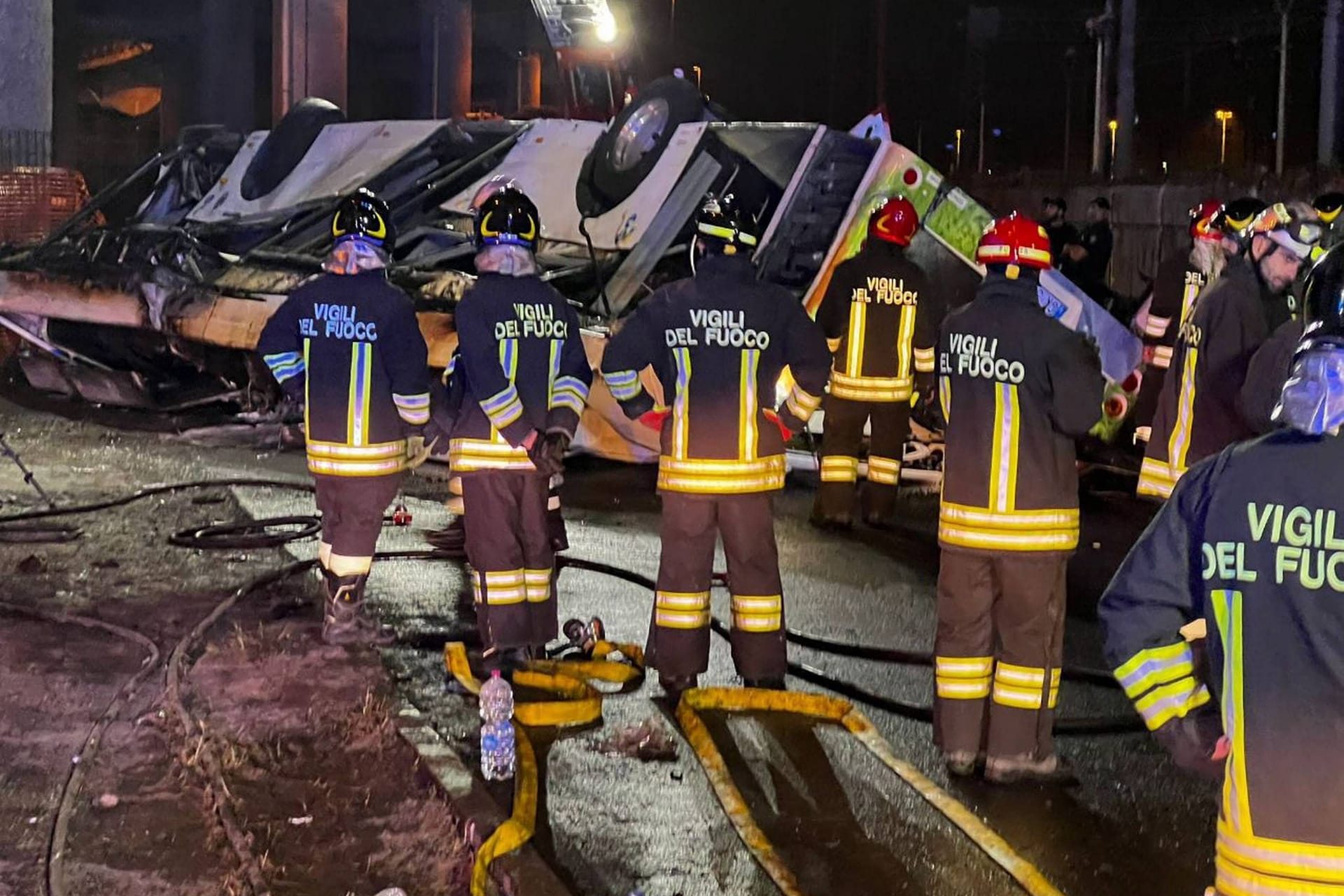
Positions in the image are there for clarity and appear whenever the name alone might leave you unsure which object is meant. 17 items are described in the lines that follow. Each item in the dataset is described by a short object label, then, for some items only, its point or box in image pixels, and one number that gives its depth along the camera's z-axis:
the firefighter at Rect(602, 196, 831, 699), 5.27
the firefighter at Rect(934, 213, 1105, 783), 4.46
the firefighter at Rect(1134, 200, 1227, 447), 9.30
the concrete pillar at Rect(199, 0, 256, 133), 31.11
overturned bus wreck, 9.81
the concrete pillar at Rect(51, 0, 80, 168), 32.16
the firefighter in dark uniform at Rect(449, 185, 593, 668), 5.48
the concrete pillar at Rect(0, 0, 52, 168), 18.17
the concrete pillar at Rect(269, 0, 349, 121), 22.89
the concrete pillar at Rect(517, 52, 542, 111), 27.99
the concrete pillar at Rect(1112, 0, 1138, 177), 24.61
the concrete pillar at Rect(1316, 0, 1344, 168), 21.31
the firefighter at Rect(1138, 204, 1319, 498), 5.29
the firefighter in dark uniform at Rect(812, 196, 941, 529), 8.07
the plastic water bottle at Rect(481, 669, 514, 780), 4.45
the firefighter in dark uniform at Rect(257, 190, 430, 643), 5.71
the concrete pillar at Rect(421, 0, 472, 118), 30.73
